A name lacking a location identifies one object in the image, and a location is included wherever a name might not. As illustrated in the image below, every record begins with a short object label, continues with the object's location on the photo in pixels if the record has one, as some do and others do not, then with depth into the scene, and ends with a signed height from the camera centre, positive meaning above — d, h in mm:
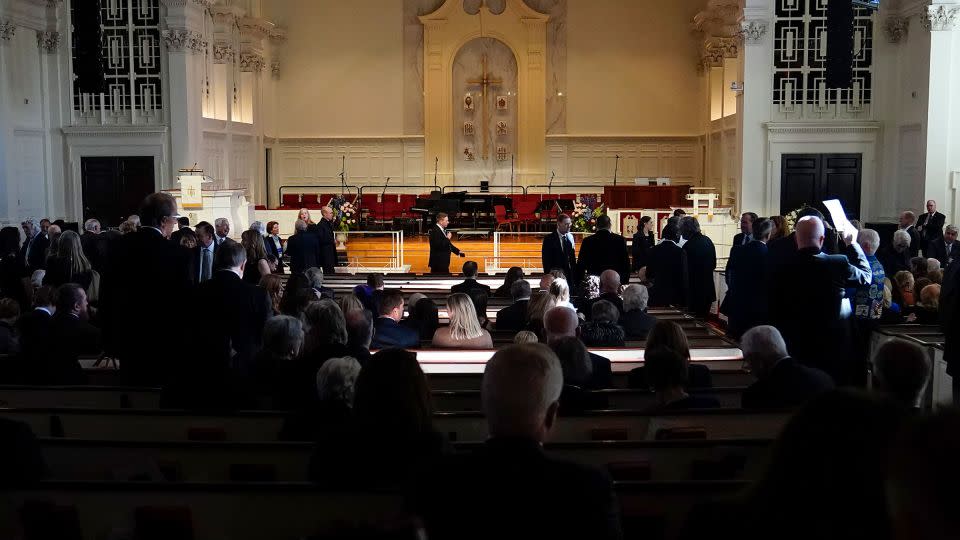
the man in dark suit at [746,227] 12617 -363
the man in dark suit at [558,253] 12570 -683
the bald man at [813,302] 7184 -736
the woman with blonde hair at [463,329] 7973 -1021
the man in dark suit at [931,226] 16456 -441
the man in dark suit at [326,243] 15719 -723
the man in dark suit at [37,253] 14586 -824
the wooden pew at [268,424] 5102 -1149
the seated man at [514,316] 9320 -1078
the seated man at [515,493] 2553 -739
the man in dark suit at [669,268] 12859 -891
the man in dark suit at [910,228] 15141 -434
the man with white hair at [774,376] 5527 -957
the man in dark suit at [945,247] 14085 -699
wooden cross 29594 +3178
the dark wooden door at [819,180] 21375 +372
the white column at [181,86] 22438 +2389
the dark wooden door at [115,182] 22984 +283
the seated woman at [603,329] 8125 -1036
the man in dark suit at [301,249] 14773 -769
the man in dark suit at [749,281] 10289 -847
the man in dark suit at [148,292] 6480 -615
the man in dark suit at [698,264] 12891 -842
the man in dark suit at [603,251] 12016 -626
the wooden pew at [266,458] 4391 -1124
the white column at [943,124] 19438 +1398
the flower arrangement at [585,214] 21266 -357
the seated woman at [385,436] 3639 -845
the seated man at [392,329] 7965 -1026
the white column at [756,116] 21109 +1678
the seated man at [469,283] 10547 -888
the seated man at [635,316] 9031 -1041
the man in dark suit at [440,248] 16422 -824
